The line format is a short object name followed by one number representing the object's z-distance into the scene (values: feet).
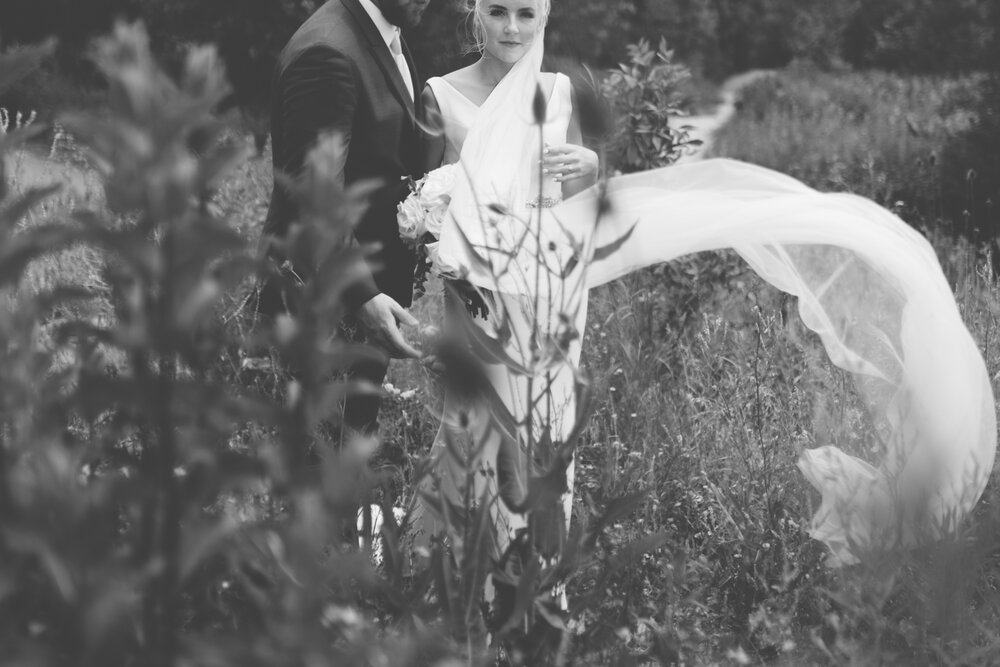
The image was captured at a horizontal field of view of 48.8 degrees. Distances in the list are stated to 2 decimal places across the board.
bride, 9.73
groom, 10.05
